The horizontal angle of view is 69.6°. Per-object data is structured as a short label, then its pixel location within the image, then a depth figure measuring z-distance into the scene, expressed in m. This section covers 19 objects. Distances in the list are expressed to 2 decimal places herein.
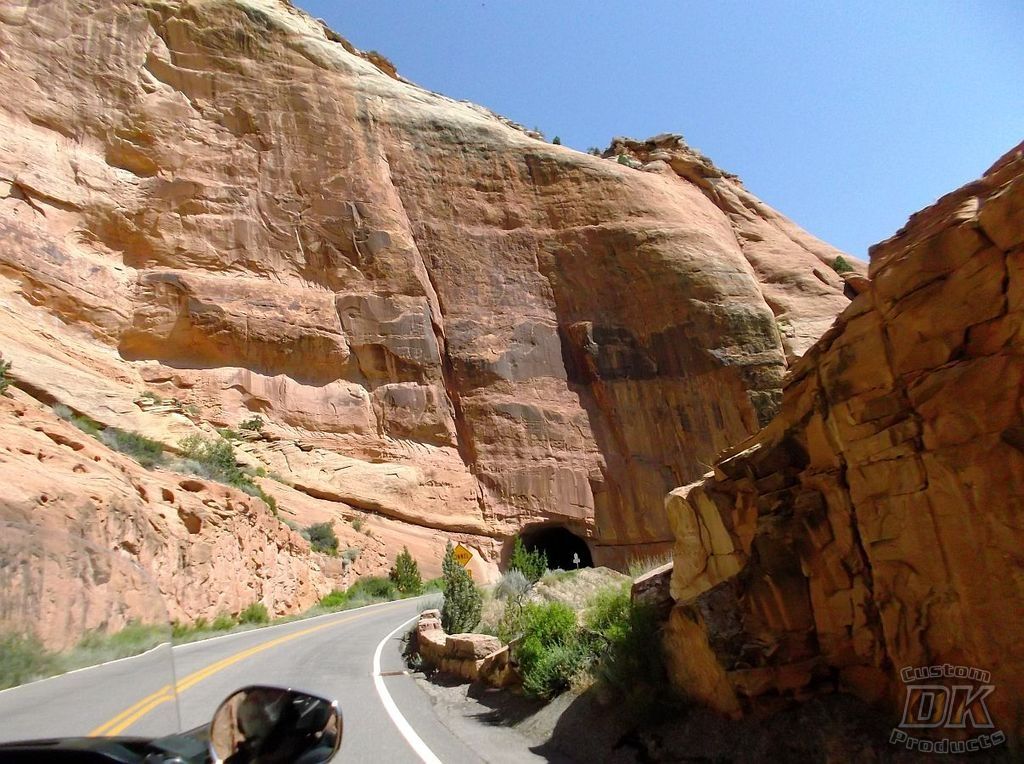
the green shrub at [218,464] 24.79
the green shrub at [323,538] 26.44
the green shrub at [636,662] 6.69
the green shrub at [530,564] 22.06
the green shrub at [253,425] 30.47
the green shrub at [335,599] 24.85
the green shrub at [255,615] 19.95
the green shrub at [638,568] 11.02
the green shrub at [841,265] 49.47
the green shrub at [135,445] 22.31
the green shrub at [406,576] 28.47
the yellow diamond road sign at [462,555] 18.88
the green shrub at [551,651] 8.15
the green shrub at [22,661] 2.15
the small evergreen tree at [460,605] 13.70
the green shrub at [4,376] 18.20
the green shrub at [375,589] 26.88
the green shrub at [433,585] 29.84
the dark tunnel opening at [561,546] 39.86
